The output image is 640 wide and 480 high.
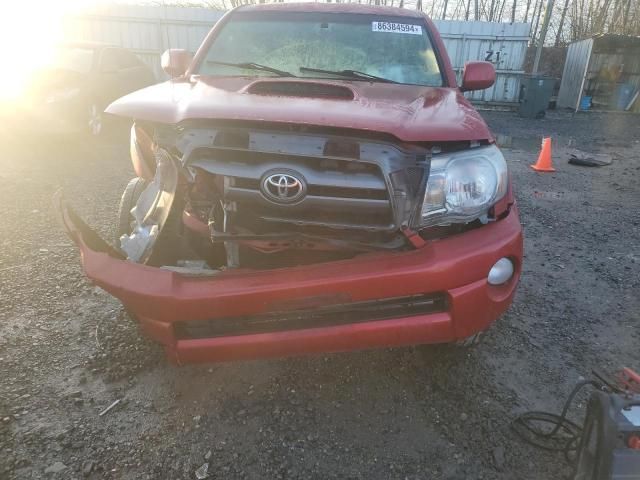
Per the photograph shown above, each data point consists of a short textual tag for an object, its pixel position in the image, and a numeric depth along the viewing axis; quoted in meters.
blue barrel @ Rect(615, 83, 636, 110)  16.20
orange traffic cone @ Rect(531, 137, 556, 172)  7.23
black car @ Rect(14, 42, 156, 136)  7.00
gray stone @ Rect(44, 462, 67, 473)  1.81
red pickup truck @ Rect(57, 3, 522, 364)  1.79
